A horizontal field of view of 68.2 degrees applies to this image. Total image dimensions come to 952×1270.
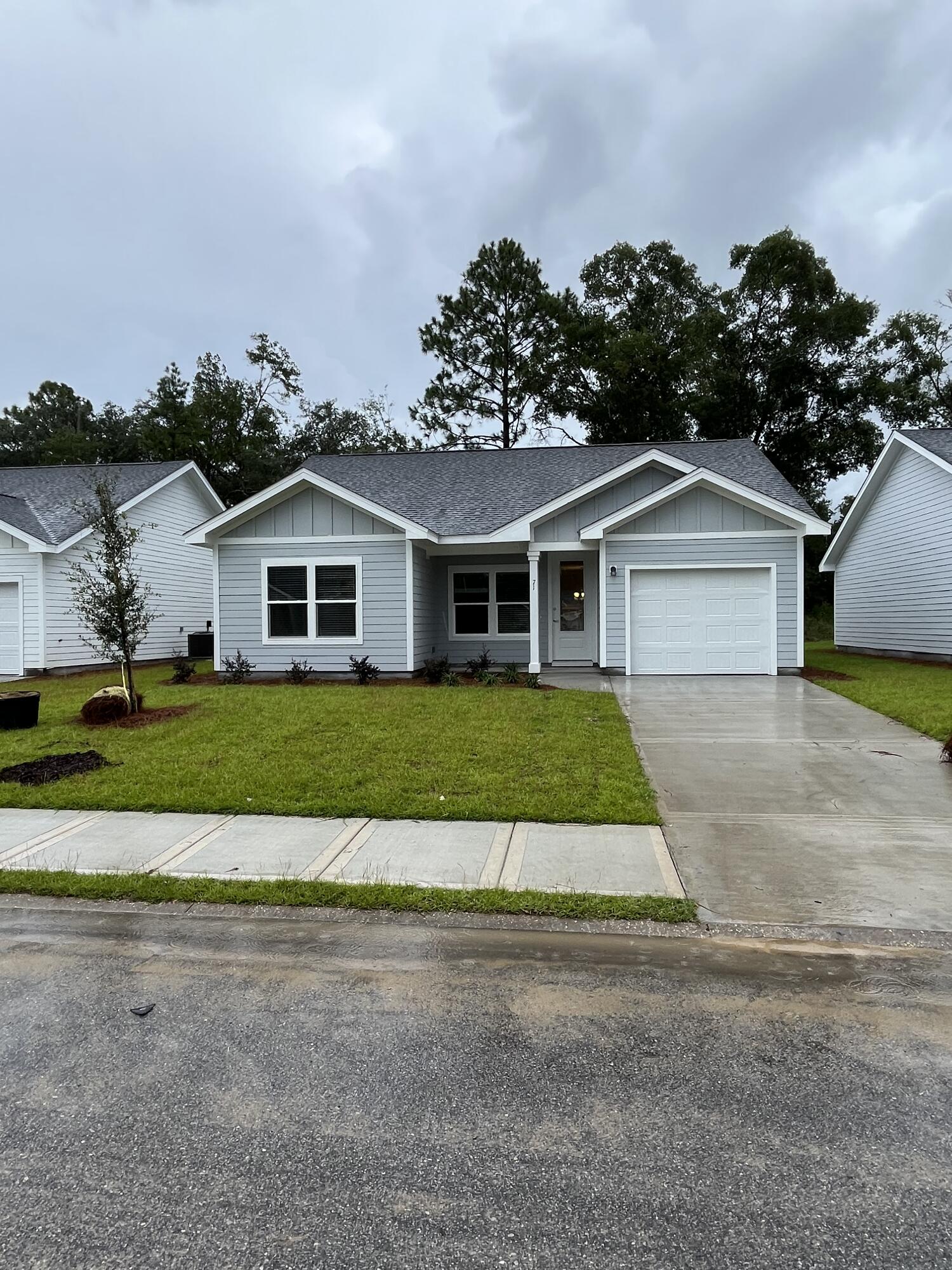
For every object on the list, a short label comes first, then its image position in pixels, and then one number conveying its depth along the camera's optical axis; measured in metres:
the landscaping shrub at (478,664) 14.70
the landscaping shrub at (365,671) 13.70
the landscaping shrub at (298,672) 13.97
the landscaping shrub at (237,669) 14.23
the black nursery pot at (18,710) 8.94
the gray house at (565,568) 14.11
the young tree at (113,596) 9.97
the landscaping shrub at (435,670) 13.70
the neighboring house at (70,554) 16.08
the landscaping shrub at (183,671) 13.93
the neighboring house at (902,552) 16.59
